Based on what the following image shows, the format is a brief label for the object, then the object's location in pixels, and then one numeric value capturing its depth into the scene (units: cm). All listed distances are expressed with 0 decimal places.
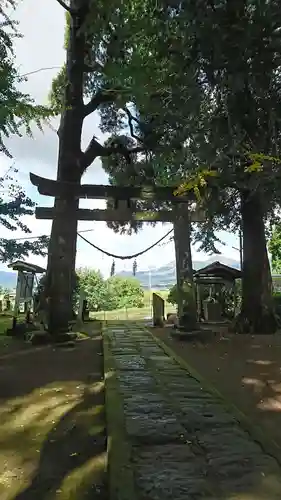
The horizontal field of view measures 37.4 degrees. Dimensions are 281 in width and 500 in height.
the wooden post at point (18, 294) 1058
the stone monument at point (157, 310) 1246
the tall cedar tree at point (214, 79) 408
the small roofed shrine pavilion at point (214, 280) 1426
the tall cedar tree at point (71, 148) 916
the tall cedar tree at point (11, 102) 393
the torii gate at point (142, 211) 934
